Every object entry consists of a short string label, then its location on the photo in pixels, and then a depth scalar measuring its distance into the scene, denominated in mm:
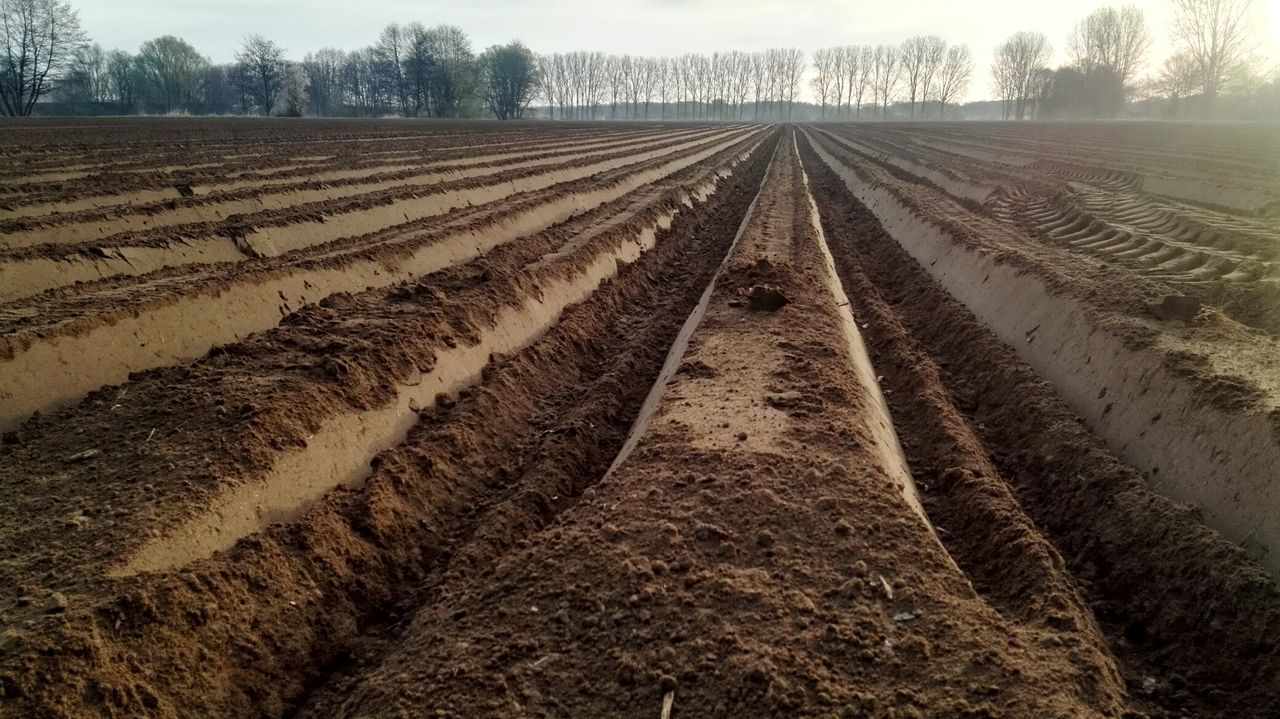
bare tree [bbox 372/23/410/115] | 88125
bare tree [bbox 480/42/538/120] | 93875
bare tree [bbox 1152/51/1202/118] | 76312
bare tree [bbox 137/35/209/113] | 91312
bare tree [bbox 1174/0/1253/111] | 72750
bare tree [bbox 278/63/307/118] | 79938
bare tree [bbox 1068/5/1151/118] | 88125
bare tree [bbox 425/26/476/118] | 84062
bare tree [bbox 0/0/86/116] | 57469
